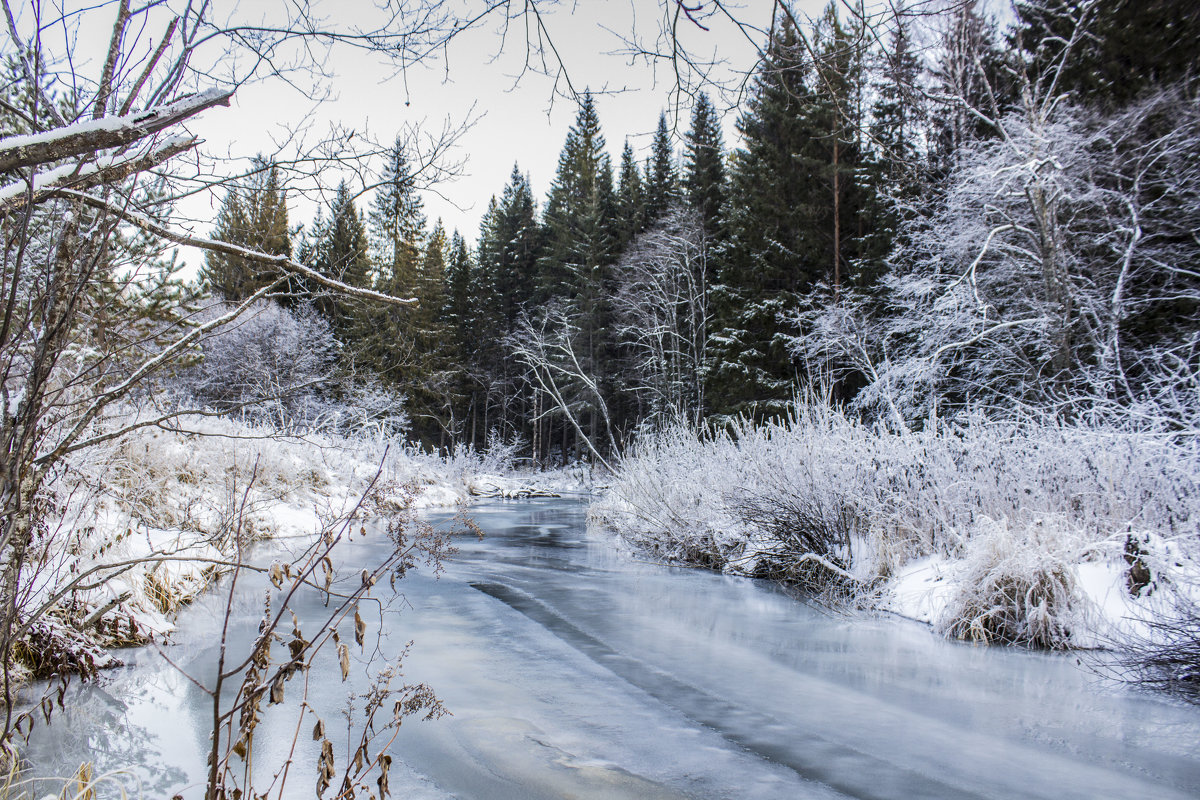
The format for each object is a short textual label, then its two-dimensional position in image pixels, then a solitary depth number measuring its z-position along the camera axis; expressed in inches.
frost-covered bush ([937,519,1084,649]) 227.6
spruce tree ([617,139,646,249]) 1197.3
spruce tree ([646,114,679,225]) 1161.8
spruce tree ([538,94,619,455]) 1202.0
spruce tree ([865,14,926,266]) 586.6
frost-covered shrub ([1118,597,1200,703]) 181.0
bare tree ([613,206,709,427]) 931.3
